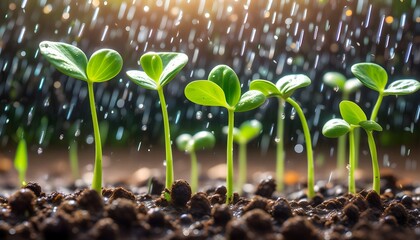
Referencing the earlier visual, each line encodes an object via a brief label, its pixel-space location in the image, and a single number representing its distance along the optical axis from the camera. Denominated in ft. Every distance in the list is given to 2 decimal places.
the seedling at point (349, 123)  1.03
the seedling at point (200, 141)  1.28
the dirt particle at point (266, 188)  1.26
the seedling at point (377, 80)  1.08
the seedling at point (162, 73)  1.00
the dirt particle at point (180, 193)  1.00
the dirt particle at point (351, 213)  0.94
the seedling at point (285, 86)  1.05
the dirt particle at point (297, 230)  0.80
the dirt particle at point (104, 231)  0.77
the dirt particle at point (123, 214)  0.83
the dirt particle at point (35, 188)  1.05
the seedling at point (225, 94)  0.99
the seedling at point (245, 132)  1.53
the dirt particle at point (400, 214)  0.97
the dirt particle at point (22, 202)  0.91
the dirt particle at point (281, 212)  0.93
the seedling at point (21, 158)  1.41
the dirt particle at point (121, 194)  1.02
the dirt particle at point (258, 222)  0.82
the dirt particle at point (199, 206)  0.97
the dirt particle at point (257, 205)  0.96
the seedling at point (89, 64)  0.95
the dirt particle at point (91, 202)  0.88
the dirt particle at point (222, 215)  0.88
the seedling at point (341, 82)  1.50
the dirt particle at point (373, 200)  1.04
